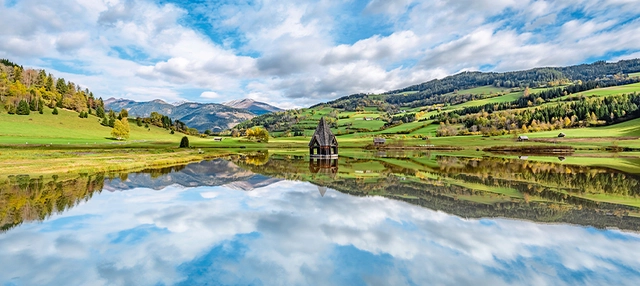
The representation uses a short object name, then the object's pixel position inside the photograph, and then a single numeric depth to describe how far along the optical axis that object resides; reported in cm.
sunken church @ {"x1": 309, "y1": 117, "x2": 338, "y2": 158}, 5053
